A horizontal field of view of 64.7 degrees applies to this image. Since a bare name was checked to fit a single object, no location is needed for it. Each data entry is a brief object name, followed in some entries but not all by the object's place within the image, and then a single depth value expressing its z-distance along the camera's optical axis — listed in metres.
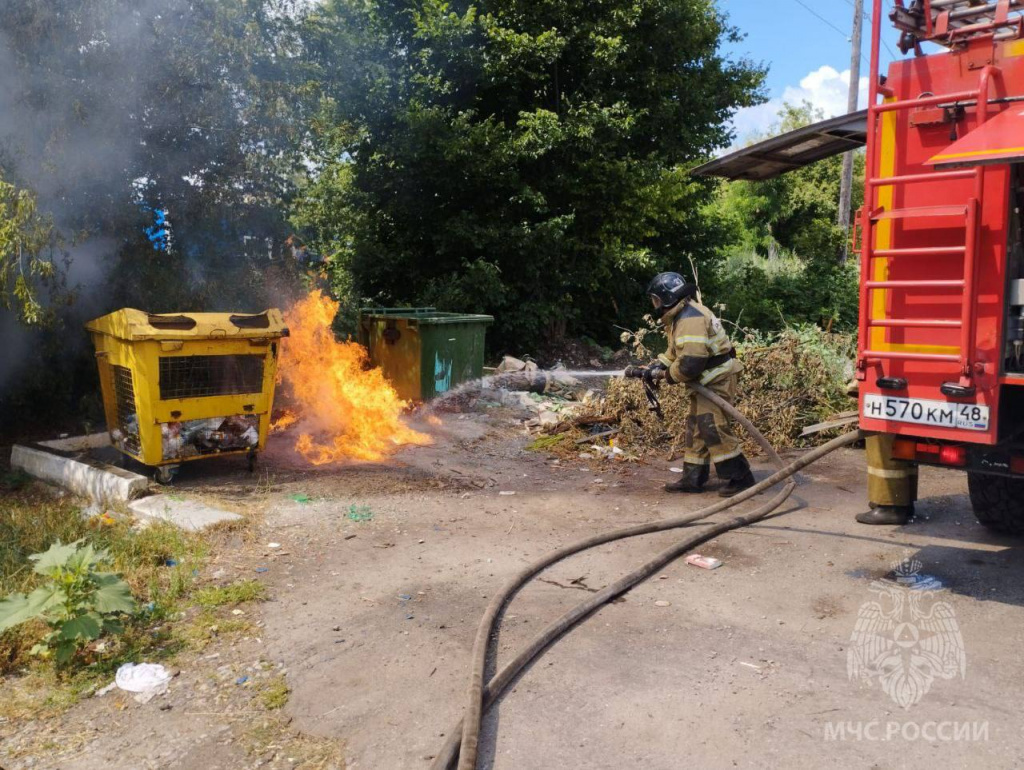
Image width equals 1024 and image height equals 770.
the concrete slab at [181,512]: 5.24
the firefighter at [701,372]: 6.08
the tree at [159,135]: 6.67
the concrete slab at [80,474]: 5.82
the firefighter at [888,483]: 5.00
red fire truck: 3.75
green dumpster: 9.51
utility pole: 19.00
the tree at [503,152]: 12.62
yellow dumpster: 5.94
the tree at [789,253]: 16.78
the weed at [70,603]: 3.40
